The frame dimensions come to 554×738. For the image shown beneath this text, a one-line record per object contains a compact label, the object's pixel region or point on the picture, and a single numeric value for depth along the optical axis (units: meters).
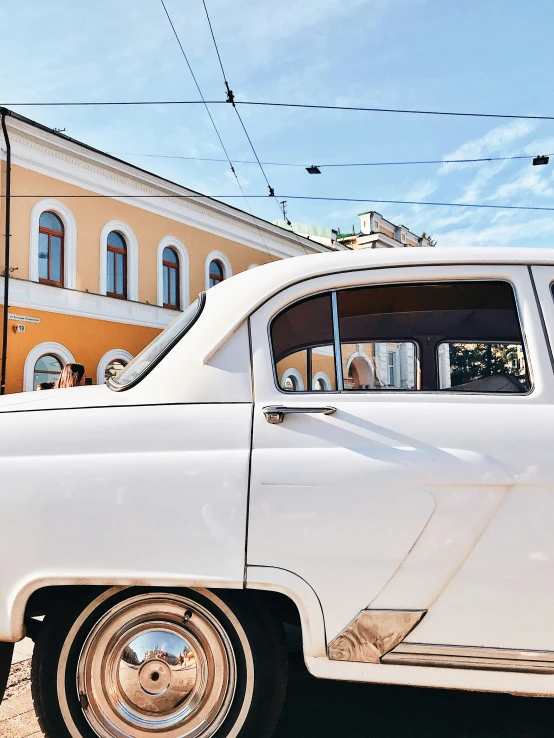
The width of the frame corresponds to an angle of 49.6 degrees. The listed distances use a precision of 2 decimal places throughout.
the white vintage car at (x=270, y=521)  1.89
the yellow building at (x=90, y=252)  16.17
